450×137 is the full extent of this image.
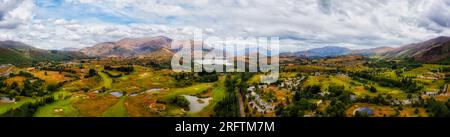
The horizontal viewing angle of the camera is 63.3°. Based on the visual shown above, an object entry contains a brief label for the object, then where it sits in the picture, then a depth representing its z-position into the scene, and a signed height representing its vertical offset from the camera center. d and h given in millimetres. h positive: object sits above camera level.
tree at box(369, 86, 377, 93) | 149912 -15061
